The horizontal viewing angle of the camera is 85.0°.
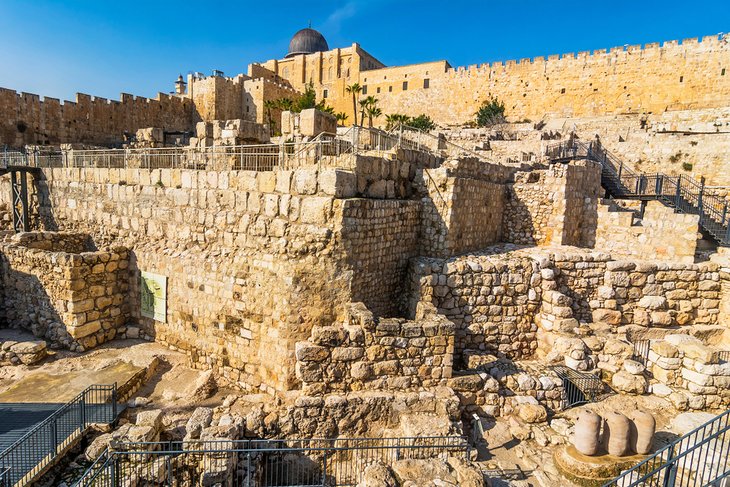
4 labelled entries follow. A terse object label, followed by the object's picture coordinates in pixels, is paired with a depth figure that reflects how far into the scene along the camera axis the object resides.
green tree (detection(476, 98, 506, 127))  35.56
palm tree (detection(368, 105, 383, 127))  35.22
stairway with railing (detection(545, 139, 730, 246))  11.80
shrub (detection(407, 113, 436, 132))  33.98
